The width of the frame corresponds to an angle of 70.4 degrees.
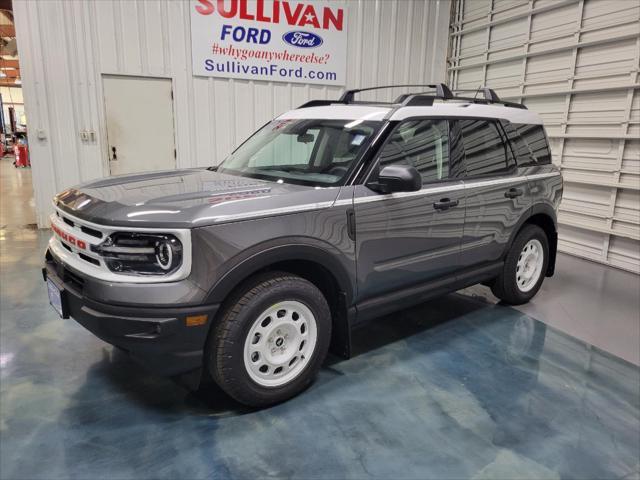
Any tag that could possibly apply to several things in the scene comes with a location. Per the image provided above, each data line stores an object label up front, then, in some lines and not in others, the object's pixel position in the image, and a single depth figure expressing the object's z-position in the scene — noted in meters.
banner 7.04
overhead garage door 5.72
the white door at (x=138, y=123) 6.80
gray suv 2.11
